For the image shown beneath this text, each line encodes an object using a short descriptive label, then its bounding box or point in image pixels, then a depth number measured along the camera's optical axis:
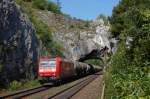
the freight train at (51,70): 18.25
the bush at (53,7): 47.53
